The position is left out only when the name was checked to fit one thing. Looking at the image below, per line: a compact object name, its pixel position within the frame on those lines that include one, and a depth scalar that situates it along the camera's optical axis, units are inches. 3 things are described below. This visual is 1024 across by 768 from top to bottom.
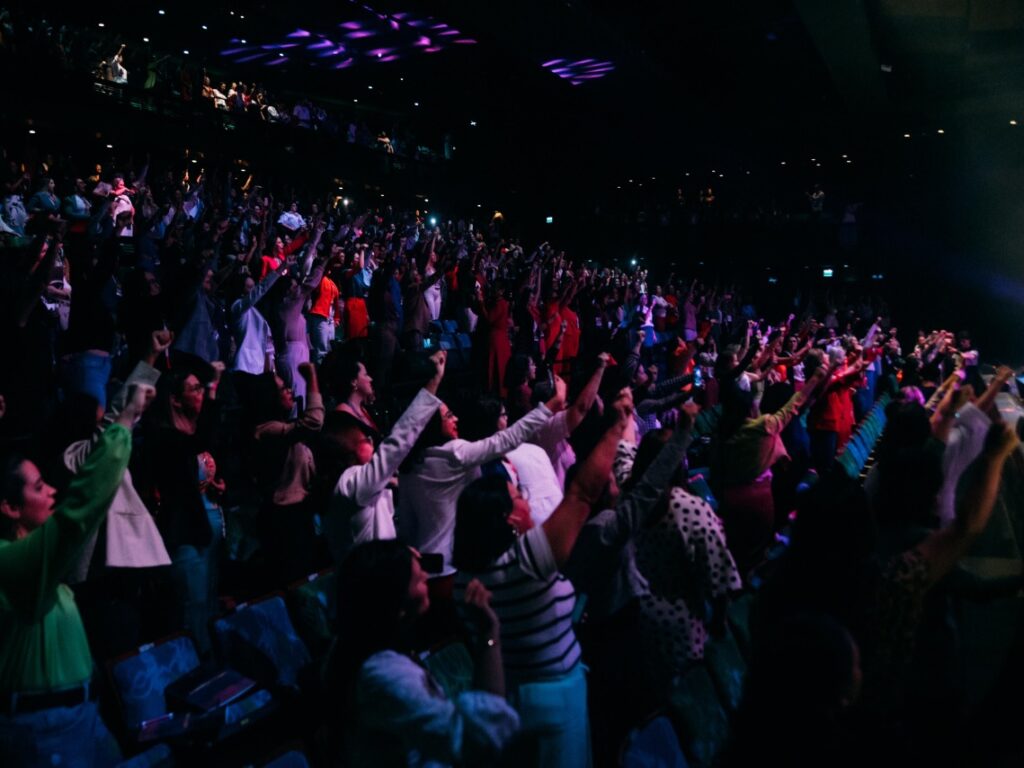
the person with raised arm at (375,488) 113.9
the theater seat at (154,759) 88.9
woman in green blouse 82.5
